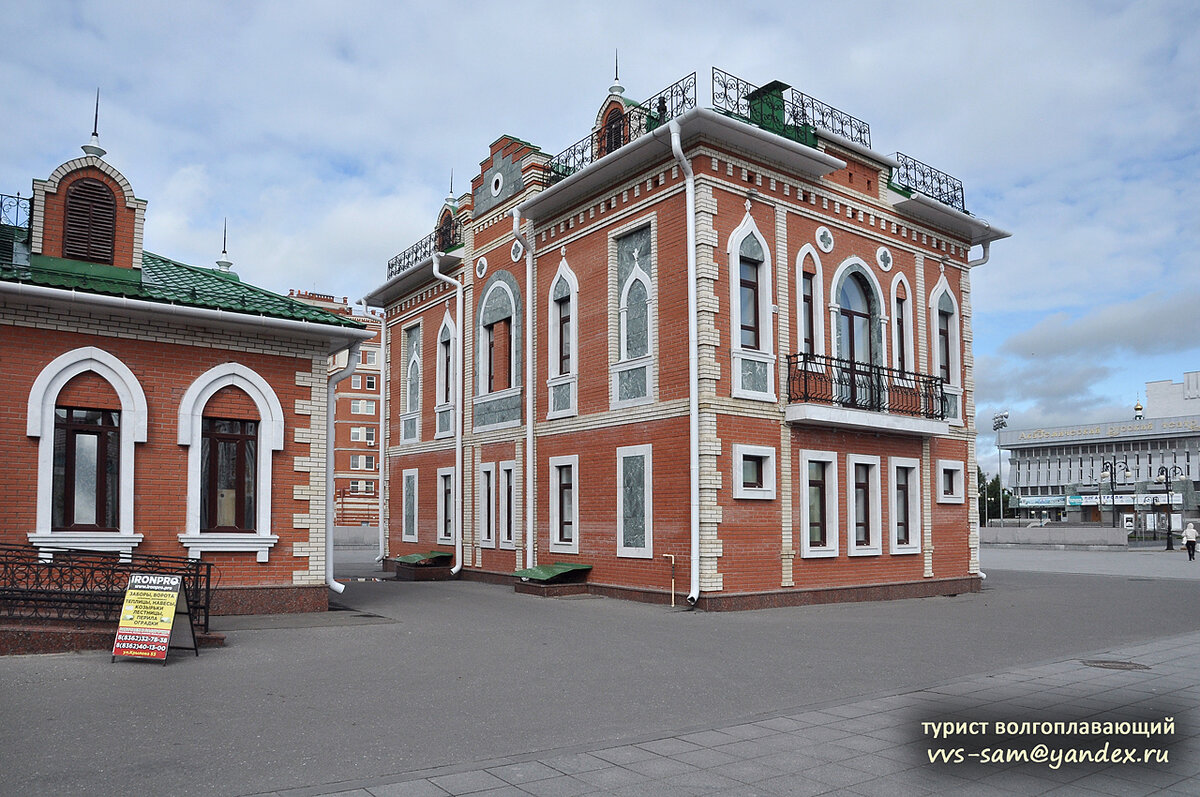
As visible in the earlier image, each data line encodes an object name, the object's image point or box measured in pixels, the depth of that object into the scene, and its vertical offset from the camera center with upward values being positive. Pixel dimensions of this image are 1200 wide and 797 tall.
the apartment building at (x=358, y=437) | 66.94 +2.74
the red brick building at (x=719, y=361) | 16.72 +2.32
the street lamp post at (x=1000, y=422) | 84.94 +4.54
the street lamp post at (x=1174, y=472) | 85.09 -0.15
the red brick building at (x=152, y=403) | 12.89 +1.07
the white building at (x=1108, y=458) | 91.50 +1.44
